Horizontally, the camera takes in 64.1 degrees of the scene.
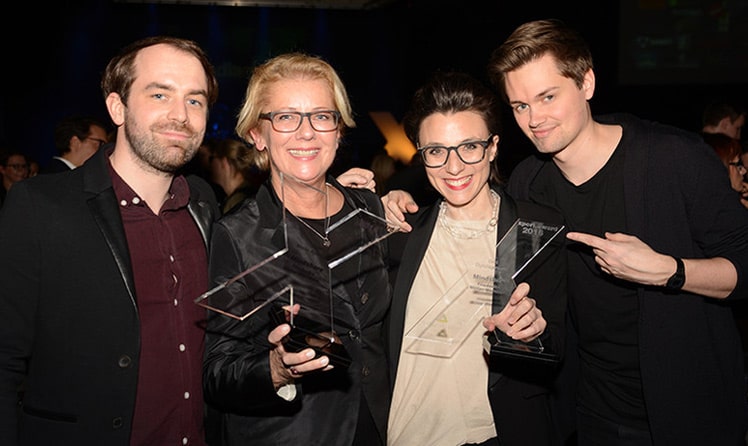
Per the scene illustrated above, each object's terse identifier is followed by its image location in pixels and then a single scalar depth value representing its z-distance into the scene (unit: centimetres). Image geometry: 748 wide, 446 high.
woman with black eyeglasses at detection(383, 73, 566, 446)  200
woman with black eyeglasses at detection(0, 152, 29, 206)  692
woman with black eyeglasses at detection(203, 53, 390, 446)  176
